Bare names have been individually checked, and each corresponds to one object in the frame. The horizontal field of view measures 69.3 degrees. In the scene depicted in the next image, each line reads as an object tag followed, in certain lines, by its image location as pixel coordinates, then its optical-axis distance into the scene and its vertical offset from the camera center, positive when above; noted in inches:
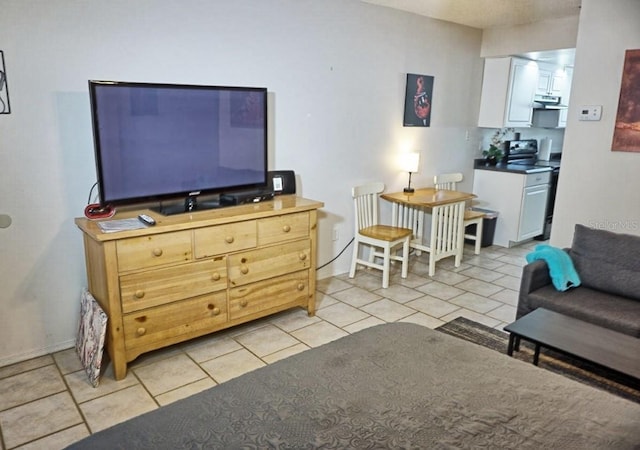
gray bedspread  53.4 -35.2
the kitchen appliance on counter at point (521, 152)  228.5 -11.0
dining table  169.8 -34.7
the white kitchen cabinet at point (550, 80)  218.7 +24.0
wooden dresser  98.7 -34.7
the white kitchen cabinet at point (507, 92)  202.2 +16.4
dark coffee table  89.3 -42.8
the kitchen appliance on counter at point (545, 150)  247.1 -10.4
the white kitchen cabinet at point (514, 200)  205.0 -31.6
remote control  100.8 -21.4
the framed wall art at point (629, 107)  128.3 +6.9
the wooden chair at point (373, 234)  158.5 -36.7
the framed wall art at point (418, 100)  178.7 +10.3
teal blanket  120.0 -35.3
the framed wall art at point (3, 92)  96.8 +5.2
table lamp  179.7 -13.4
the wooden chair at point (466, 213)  191.9 -35.3
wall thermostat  135.4 +5.6
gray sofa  111.0 -37.9
